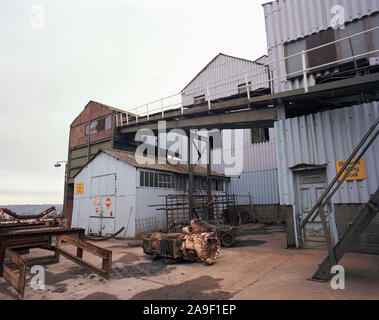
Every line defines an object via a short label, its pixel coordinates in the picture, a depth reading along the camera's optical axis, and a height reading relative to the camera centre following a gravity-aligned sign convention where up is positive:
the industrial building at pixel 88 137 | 21.86 +6.03
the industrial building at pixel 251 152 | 20.08 +3.70
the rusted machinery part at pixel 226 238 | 9.89 -1.76
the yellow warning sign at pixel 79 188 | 18.23 +0.93
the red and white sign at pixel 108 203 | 15.68 -0.25
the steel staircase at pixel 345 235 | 4.70 -0.86
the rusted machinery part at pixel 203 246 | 7.05 -1.46
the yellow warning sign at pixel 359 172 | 7.71 +0.63
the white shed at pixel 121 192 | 14.55 +0.44
